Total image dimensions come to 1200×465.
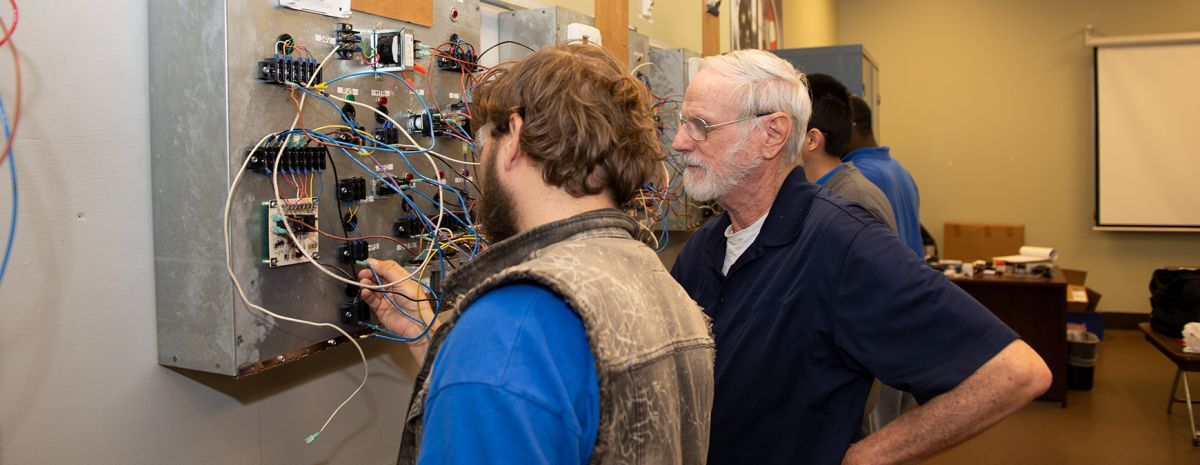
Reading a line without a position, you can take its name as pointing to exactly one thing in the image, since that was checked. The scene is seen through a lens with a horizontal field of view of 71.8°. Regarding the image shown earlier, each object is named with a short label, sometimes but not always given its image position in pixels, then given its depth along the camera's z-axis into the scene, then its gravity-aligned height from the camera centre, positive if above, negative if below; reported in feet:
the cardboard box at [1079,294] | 17.25 -1.98
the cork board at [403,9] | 5.45 +1.37
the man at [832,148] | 7.63 +0.56
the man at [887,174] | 9.54 +0.36
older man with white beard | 4.26 -0.60
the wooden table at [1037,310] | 14.90 -1.96
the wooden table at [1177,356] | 12.17 -2.30
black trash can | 15.84 -3.08
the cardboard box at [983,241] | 22.61 -1.04
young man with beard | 2.49 -0.34
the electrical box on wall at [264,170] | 4.56 +0.24
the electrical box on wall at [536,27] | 7.72 +1.72
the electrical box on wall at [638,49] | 9.67 +1.88
